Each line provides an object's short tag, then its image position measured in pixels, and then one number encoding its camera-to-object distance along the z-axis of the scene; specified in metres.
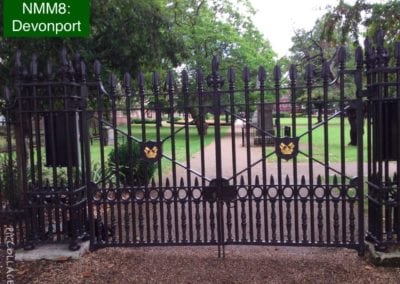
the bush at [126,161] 9.27
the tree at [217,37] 27.16
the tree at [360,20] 8.55
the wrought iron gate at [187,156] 4.99
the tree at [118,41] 7.73
